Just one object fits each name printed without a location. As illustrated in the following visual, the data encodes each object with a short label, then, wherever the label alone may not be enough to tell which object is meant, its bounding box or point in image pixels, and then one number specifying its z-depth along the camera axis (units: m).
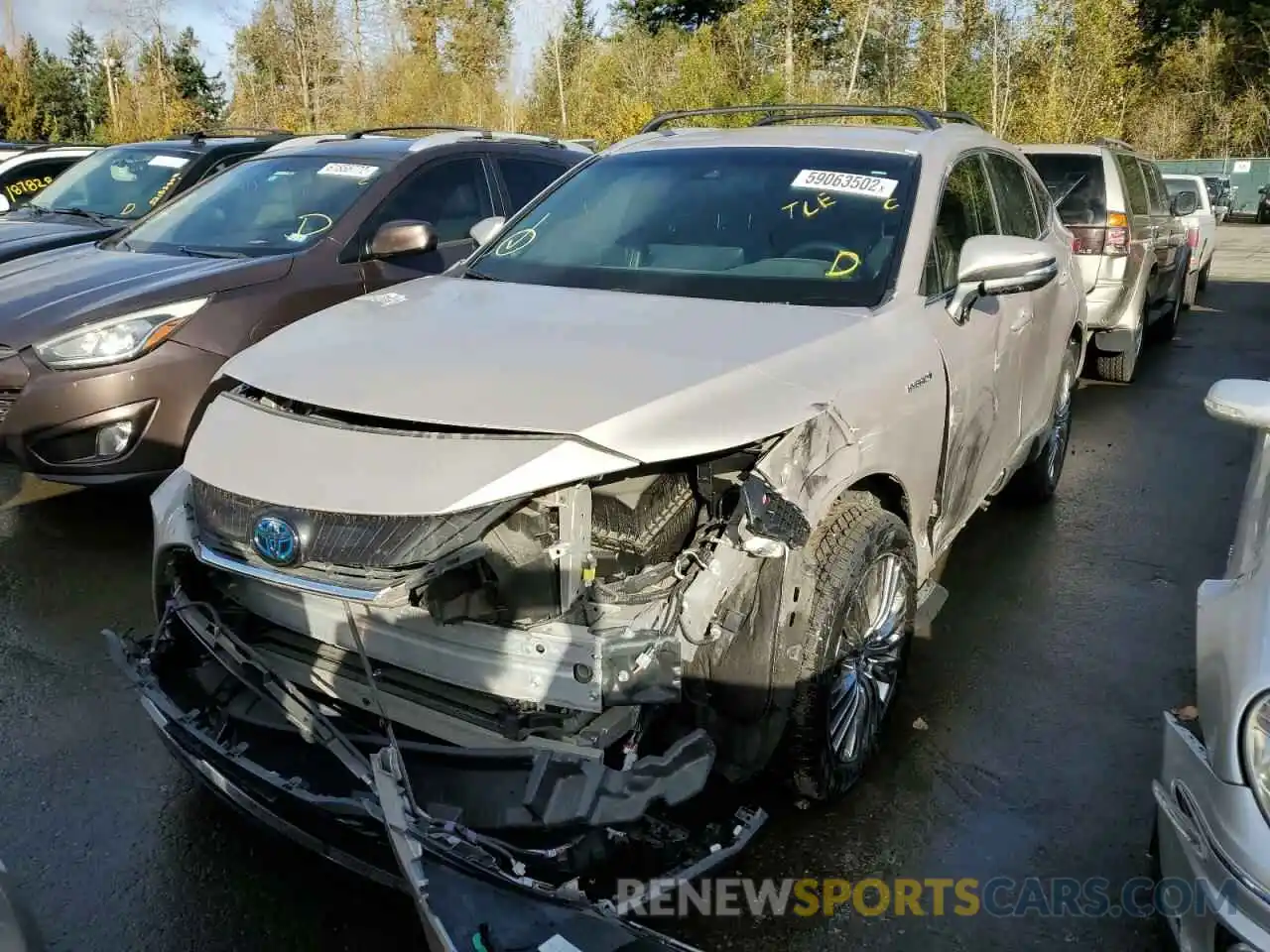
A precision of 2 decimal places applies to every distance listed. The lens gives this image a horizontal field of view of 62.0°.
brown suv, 4.66
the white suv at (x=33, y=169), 10.73
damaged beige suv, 2.25
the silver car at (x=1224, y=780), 1.82
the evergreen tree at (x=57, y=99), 36.88
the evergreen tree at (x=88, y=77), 39.63
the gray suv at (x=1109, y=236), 8.12
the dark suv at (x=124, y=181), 7.96
